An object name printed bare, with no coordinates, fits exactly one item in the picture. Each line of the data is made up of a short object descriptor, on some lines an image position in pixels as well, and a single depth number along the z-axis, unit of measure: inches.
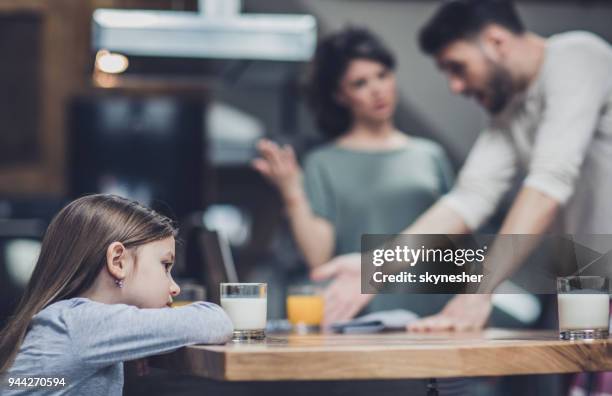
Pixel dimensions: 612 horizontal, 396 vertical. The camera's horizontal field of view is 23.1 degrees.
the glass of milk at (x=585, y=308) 89.8
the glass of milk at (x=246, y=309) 91.1
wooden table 78.8
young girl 83.0
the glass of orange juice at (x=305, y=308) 118.5
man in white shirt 120.2
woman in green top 152.6
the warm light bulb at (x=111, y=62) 171.9
